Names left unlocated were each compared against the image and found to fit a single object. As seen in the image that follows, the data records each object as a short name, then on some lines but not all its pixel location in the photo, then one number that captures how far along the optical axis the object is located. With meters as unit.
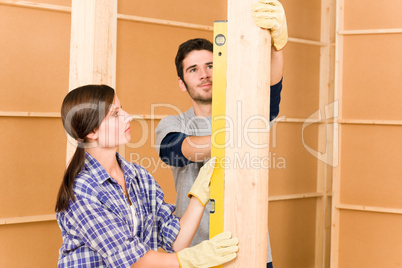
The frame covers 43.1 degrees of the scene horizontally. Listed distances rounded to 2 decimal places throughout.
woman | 1.71
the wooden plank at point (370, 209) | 4.67
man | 2.18
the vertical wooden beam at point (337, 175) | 4.95
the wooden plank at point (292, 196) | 5.18
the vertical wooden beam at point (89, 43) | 2.24
